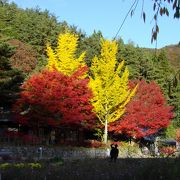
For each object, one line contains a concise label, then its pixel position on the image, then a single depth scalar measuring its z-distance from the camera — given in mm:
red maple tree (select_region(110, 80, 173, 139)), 36614
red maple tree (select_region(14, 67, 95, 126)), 27518
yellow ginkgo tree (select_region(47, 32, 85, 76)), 33391
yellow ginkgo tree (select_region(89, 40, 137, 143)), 35302
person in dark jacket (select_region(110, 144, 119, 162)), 22107
